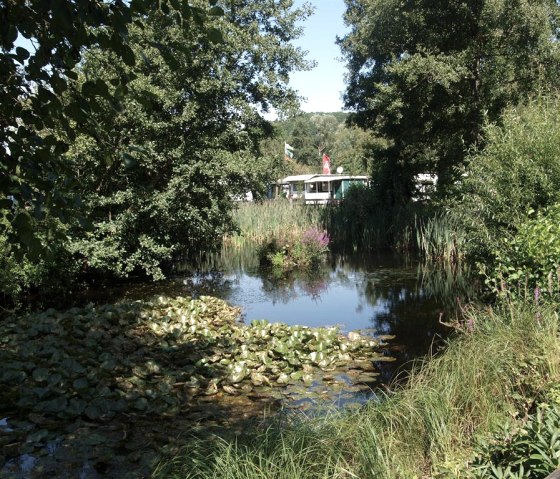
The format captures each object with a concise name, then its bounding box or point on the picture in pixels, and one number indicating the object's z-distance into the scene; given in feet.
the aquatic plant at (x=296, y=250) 50.34
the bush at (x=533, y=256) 17.83
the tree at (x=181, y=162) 34.76
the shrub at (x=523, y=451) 6.98
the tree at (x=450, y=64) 44.86
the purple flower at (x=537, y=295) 15.46
